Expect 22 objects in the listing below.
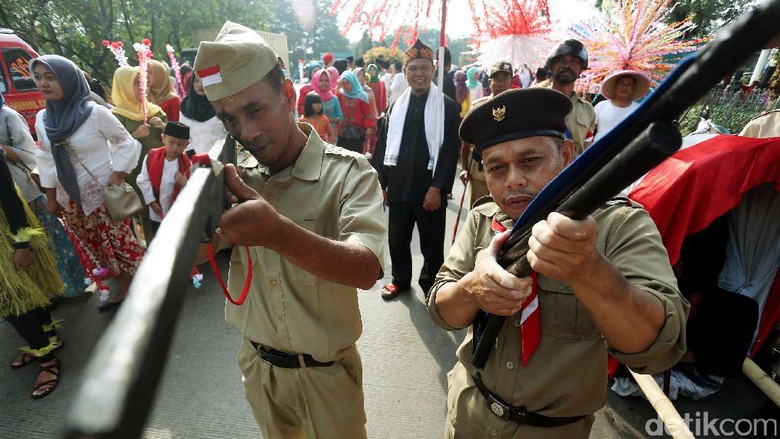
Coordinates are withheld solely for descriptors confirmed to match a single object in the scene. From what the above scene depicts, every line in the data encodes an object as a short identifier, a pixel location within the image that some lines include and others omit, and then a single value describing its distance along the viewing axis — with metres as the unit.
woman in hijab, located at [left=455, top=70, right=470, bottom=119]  10.69
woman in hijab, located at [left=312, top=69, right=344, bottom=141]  6.74
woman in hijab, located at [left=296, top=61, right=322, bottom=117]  6.75
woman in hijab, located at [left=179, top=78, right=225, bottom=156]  4.18
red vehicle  7.86
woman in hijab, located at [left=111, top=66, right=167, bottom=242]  4.18
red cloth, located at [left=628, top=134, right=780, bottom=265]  2.07
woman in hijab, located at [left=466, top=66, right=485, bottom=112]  10.27
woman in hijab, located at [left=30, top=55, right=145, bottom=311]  3.13
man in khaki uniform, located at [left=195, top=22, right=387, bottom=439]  1.32
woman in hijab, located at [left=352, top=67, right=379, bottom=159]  7.00
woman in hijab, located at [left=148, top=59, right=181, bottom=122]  4.97
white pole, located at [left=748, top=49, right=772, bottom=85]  5.96
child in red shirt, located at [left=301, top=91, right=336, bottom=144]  5.89
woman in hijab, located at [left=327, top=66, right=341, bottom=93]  9.38
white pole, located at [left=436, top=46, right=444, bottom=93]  3.34
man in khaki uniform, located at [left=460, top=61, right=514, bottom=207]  3.91
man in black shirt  3.62
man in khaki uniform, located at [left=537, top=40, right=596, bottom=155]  3.40
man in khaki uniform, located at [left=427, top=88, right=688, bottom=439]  0.97
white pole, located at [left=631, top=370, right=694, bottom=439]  1.82
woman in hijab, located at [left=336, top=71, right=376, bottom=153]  6.80
